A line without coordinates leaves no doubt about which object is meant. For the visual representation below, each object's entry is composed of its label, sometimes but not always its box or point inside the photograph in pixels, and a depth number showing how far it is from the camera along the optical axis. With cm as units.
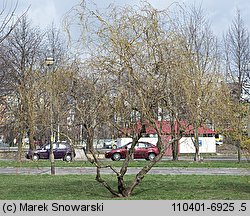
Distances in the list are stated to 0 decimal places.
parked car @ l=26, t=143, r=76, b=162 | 3469
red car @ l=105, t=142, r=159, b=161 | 3284
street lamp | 1991
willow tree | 1136
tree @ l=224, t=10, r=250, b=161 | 2872
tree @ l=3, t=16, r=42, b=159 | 1870
